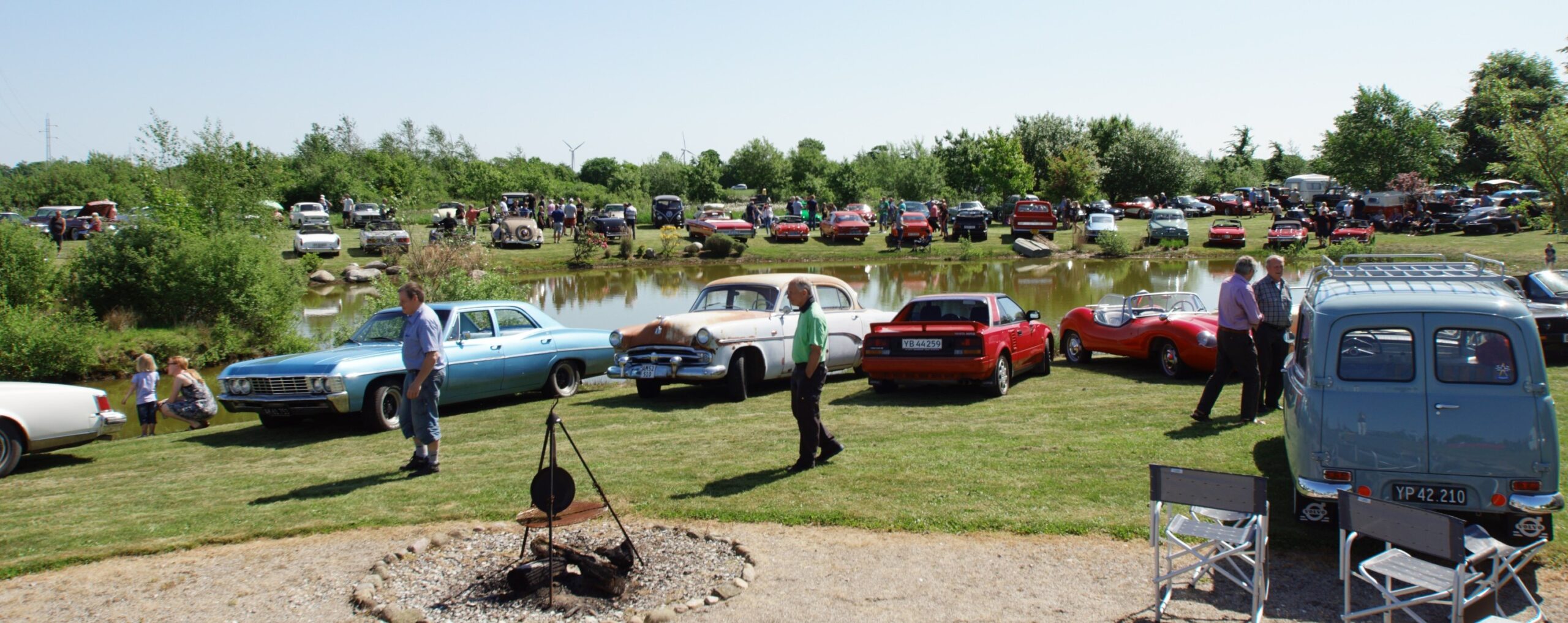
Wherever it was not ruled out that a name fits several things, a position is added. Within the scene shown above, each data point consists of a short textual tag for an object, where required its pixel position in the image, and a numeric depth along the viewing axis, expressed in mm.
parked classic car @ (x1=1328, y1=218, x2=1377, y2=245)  42000
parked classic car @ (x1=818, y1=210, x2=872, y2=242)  47406
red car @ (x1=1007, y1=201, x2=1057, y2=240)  47688
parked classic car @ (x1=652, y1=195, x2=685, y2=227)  55688
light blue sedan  11297
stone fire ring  5742
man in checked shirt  10250
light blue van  6016
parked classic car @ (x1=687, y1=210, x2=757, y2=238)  46781
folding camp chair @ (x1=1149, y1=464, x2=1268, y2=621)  5207
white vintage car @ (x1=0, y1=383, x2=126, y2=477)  9680
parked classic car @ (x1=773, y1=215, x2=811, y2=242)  47469
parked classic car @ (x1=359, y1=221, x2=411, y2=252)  41469
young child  13195
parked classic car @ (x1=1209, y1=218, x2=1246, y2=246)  45125
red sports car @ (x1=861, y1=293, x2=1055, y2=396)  12320
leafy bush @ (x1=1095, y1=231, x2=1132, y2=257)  44594
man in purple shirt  10000
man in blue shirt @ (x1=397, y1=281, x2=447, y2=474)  8641
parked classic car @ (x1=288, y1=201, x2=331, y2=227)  46438
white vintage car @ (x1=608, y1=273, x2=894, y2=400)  12672
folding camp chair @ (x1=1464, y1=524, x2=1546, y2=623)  5000
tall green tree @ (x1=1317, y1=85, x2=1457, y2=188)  58750
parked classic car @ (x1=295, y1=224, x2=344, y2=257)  40781
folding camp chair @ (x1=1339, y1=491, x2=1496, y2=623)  4578
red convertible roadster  13586
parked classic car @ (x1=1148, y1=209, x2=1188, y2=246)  46312
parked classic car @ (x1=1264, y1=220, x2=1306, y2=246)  42094
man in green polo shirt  8383
